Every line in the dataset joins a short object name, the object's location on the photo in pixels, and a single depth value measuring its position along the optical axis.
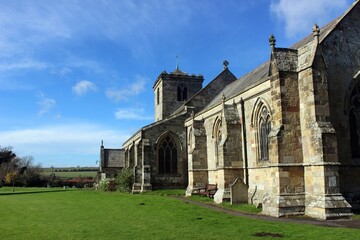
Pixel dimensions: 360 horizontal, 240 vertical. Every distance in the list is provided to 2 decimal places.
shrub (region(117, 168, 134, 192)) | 32.18
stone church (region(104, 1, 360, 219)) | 14.99
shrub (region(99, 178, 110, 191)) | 36.89
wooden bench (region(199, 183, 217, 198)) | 24.98
